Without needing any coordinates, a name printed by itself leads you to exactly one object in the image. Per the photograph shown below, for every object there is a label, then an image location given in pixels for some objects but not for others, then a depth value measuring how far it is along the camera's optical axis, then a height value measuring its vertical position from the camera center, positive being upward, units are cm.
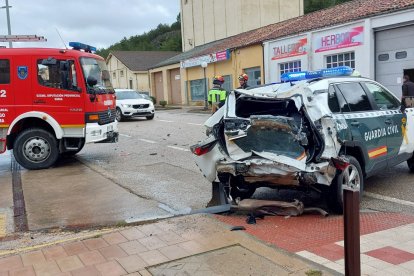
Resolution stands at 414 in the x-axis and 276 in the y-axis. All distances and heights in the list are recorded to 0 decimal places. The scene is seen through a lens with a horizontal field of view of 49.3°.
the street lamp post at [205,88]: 3214 +21
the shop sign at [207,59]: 3262 +252
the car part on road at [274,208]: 571 -153
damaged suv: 543 -66
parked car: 2312 -62
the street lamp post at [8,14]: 2253 +428
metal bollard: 294 -98
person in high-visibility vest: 1106 -8
